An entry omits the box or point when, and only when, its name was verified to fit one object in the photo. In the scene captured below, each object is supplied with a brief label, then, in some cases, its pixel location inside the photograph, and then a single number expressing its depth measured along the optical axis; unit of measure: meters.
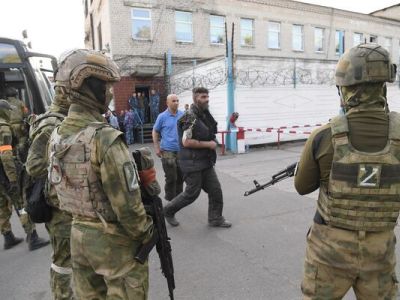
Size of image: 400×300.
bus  6.93
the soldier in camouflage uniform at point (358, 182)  1.74
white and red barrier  10.91
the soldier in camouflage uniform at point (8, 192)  4.12
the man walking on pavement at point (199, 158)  4.35
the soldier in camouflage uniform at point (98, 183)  1.77
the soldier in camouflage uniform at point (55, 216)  2.61
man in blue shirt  5.34
